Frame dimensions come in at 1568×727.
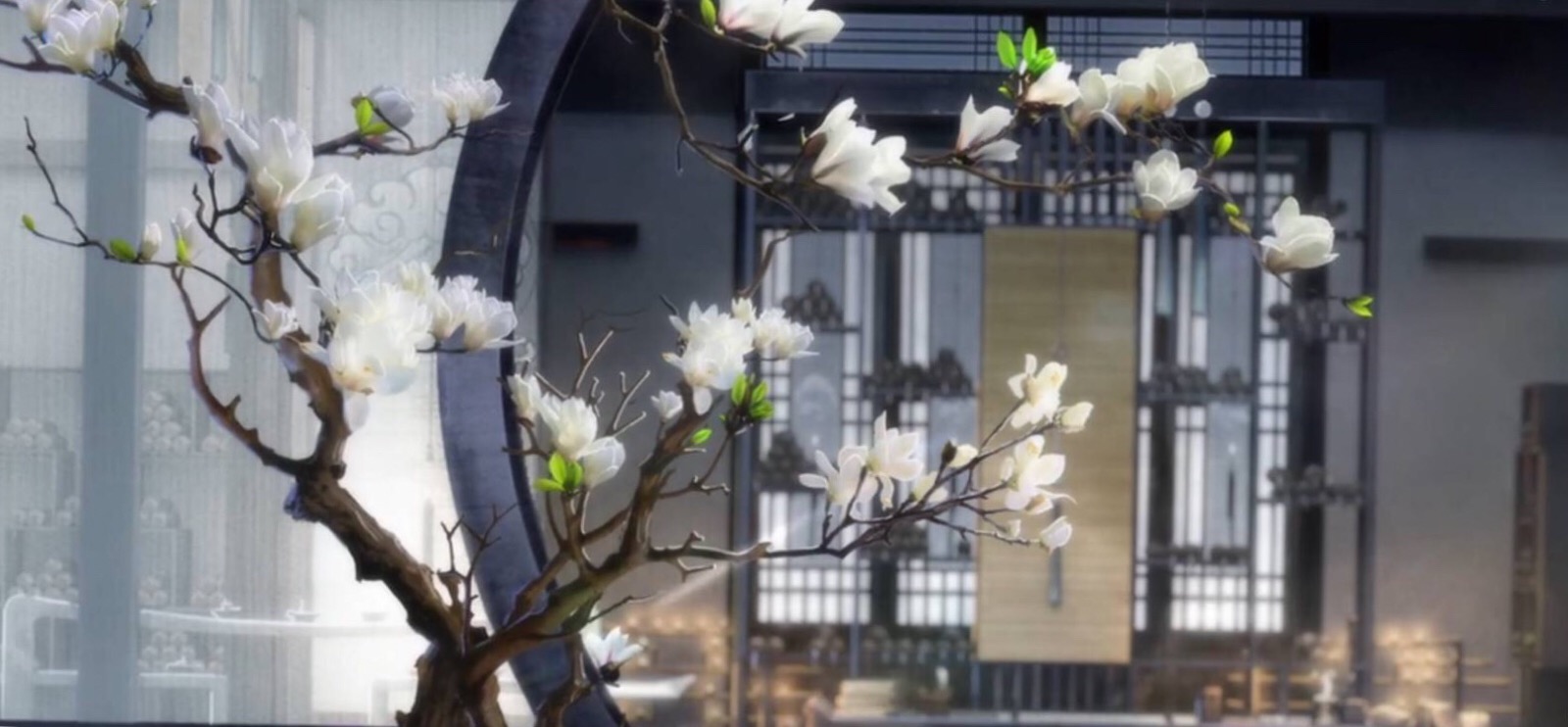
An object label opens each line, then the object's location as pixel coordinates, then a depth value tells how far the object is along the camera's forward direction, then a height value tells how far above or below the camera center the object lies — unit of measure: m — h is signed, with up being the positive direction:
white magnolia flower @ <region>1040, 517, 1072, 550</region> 2.77 -0.20
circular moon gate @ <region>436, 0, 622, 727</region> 3.67 +0.13
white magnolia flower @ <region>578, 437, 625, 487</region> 2.55 -0.11
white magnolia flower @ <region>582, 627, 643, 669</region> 3.00 -0.38
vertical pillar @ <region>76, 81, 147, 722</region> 6.27 -0.25
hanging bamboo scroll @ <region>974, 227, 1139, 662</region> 10.08 -0.39
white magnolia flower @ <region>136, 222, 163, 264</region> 2.62 +0.10
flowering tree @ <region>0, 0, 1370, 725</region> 2.44 +0.02
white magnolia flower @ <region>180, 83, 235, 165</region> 2.48 +0.20
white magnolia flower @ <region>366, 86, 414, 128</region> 2.61 +0.24
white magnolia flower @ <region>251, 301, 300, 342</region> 2.47 +0.02
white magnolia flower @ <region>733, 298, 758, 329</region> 2.74 +0.04
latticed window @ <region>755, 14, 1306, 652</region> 9.93 -0.10
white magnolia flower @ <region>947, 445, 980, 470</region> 2.68 -0.10
